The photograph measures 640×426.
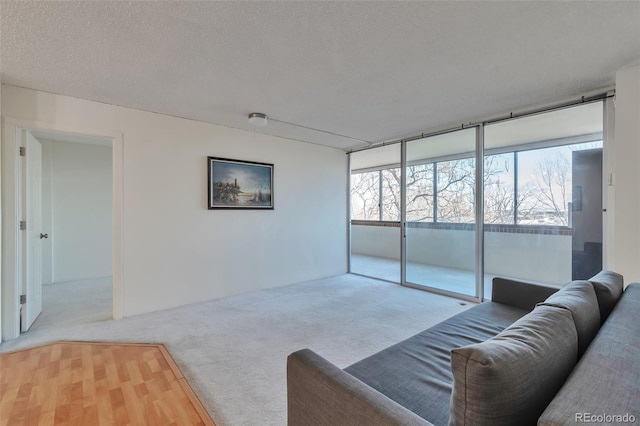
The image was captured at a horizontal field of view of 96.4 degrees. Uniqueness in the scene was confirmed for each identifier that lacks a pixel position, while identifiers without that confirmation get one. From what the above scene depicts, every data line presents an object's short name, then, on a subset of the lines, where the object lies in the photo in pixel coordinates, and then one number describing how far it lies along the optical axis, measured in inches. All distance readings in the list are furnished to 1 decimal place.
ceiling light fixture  134.1
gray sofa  29.1
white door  112.4
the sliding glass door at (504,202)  121.0
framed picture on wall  151.4
